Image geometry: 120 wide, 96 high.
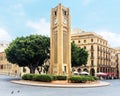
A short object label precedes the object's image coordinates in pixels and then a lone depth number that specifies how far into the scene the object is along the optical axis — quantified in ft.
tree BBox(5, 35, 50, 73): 70.46
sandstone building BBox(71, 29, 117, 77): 114.60
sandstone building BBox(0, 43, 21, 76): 125.54
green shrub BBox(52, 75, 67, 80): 57.74
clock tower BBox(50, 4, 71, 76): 63.94
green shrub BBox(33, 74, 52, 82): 55.33
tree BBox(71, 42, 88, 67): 81.54
